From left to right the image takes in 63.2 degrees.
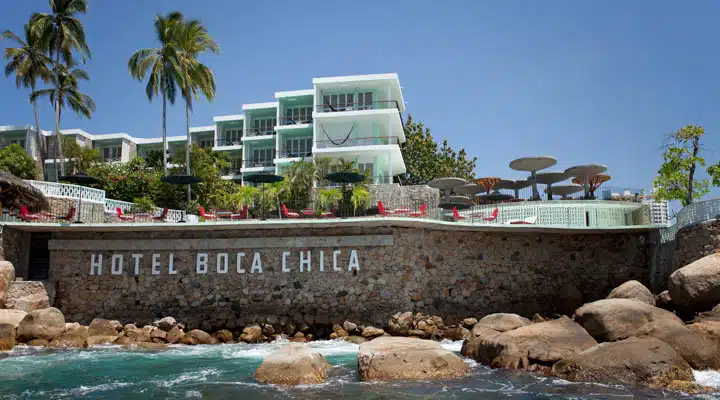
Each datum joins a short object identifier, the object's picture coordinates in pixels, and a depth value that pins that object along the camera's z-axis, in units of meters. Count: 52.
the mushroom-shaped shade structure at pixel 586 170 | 27.95
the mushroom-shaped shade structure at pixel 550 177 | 30.00
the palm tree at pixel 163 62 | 35.19
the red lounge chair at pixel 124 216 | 23.41
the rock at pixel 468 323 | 21.20
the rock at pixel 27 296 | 20.67
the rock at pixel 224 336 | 20.50
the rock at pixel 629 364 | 12.07
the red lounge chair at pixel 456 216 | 23.16
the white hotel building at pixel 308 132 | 38.72
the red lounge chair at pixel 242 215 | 23.67
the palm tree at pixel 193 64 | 35.64
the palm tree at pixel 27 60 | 38.03
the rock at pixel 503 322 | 17.11
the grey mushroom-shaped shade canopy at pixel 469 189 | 32.63
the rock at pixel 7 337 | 17.75
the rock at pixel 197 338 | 20.08
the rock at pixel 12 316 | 18.76
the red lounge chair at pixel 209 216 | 24.38
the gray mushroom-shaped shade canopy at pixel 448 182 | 30.75
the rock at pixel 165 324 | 20.94
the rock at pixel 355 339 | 19.83
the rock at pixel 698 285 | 15.96
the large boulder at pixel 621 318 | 14.05
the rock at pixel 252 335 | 20.38
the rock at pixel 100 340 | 19.66
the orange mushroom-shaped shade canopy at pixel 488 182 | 32.25
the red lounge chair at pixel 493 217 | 23.64
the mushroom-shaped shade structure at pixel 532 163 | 27.55
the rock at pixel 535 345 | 13.81
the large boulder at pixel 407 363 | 13.14
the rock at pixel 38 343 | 18.41
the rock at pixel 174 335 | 20.33
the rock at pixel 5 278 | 20.34
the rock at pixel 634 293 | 17.53
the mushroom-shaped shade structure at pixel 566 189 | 32.06
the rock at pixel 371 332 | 20.16
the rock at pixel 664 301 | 17.72
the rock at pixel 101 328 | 20.38
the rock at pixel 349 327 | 20.69
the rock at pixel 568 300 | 22.61
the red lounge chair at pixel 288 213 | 23.08
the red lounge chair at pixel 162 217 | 22.86
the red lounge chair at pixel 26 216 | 22.16
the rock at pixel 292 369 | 12.89
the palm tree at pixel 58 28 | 36.97
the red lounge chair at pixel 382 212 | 22.32
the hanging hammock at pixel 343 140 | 39.08
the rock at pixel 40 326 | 18.67
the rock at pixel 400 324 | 20.33
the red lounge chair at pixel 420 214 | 22.78
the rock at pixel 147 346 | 18.81
